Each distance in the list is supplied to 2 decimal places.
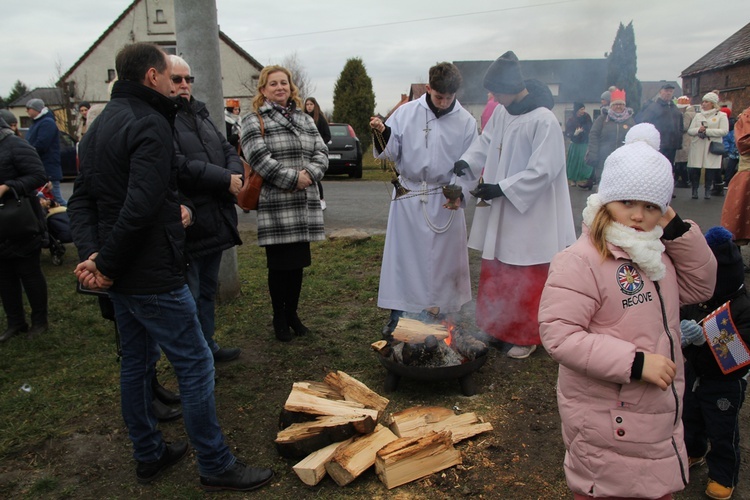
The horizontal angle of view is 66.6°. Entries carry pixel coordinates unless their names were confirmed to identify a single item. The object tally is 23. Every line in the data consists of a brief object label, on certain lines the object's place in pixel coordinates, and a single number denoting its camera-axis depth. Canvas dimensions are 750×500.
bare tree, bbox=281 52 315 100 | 35.91
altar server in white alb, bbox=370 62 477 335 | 4.68
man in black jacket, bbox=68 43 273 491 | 2.46
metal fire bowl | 3.60
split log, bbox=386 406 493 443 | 3.28
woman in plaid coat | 4.43
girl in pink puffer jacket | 2.03
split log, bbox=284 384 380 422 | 3.29
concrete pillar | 5.20
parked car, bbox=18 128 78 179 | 16.62
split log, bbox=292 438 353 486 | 2.91
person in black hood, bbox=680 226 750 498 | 2.63
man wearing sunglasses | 3.69
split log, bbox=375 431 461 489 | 2.90
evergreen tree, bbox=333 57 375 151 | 27.50
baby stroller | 7.49
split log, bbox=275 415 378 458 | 3.12
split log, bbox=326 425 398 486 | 2.91
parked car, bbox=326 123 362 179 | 17.06
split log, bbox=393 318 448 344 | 4.08
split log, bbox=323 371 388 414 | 3.52
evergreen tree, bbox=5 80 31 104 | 62.68
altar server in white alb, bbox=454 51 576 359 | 4.12
